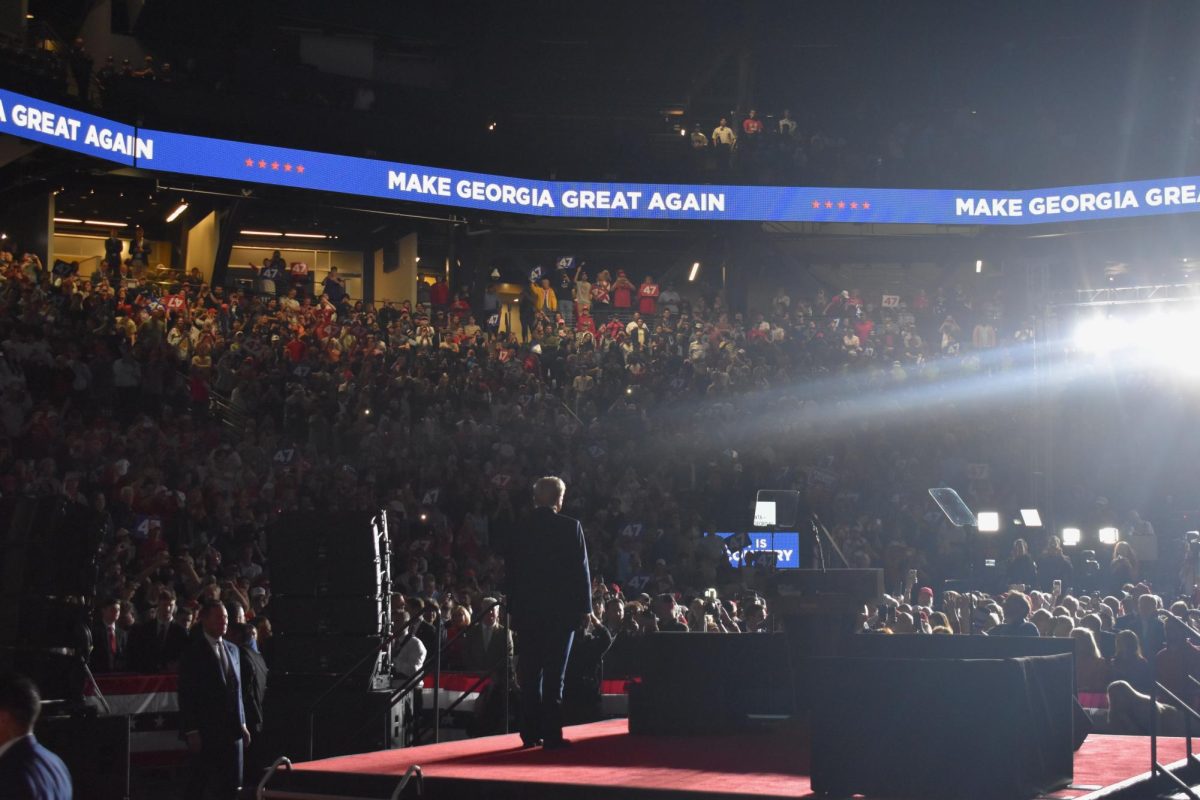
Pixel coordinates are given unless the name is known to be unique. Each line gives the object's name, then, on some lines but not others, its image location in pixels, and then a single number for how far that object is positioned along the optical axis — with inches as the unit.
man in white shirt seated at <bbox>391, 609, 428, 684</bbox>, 492.4
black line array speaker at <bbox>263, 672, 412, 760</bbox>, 382.6
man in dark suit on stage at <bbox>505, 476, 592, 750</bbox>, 298.0
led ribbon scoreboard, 1106.1
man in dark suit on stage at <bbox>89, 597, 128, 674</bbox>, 485.7
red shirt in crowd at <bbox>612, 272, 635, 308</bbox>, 1312.7
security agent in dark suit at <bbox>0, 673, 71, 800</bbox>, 161.8
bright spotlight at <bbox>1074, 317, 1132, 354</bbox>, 1151.0
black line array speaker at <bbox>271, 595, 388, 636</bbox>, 406.6
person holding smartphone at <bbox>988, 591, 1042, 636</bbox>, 373.1
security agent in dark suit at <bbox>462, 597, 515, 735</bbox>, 419.8
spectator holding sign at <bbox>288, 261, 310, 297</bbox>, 1196.2
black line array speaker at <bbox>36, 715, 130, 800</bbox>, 297.0
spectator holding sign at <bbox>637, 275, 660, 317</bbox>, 1327.5
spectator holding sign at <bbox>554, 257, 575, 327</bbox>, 1296.8
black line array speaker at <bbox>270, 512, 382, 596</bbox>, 406.6
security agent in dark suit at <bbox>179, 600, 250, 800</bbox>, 318.7
